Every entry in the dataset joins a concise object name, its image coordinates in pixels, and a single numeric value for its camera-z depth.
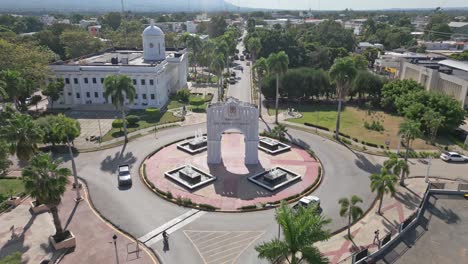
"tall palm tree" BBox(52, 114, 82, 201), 50.79
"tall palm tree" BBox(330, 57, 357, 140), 55.90
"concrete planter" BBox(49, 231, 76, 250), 30.97
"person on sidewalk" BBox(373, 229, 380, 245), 31.77
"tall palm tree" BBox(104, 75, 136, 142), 55.69
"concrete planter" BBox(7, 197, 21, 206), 38.78
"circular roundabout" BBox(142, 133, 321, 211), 39.86
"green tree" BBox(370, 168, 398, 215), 34.16
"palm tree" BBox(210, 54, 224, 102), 78.69
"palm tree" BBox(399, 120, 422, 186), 45.12
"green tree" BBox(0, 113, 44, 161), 37.44
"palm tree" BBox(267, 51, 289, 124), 64.75
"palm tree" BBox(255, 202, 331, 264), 20.66
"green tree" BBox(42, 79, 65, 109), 71.31
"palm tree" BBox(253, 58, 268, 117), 68.38
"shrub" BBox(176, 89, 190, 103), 83.25
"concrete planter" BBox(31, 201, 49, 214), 37.44
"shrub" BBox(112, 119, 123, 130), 62.88
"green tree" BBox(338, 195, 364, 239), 31.42
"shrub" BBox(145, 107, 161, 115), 73.00
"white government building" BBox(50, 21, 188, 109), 75.50
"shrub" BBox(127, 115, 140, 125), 65.81
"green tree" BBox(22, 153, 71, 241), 28.31
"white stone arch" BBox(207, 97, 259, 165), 45.97
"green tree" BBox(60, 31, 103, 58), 107.62
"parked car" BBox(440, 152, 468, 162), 50.56
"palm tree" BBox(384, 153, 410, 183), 38.66
